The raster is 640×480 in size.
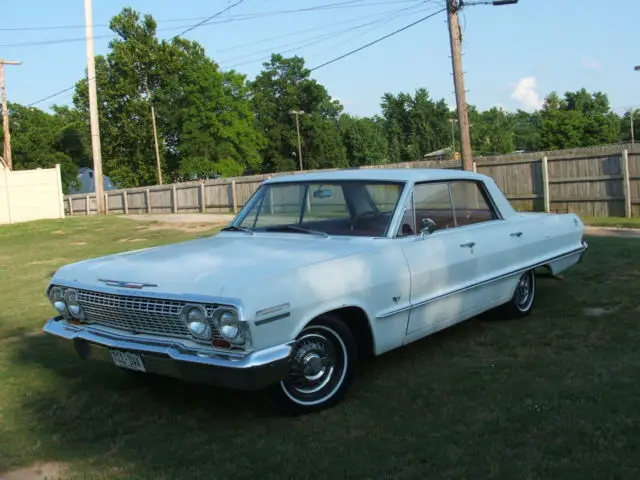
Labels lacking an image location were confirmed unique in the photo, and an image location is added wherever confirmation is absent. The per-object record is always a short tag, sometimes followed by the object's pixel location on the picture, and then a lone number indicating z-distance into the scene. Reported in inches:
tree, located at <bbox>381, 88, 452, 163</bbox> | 3779.5
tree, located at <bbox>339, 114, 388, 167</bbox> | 3270.2
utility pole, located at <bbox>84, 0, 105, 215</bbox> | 1003.4
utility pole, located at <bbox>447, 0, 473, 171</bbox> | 669.9
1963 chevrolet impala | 146.3
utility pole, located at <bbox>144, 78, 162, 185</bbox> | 2060.9
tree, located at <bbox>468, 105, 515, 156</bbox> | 3958.7
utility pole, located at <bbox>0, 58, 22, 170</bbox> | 1339.2
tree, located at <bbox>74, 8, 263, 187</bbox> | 2193.7
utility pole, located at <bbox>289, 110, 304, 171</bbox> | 2560.5
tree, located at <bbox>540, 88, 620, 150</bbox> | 2888.8
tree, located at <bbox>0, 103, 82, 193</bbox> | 2474.2
